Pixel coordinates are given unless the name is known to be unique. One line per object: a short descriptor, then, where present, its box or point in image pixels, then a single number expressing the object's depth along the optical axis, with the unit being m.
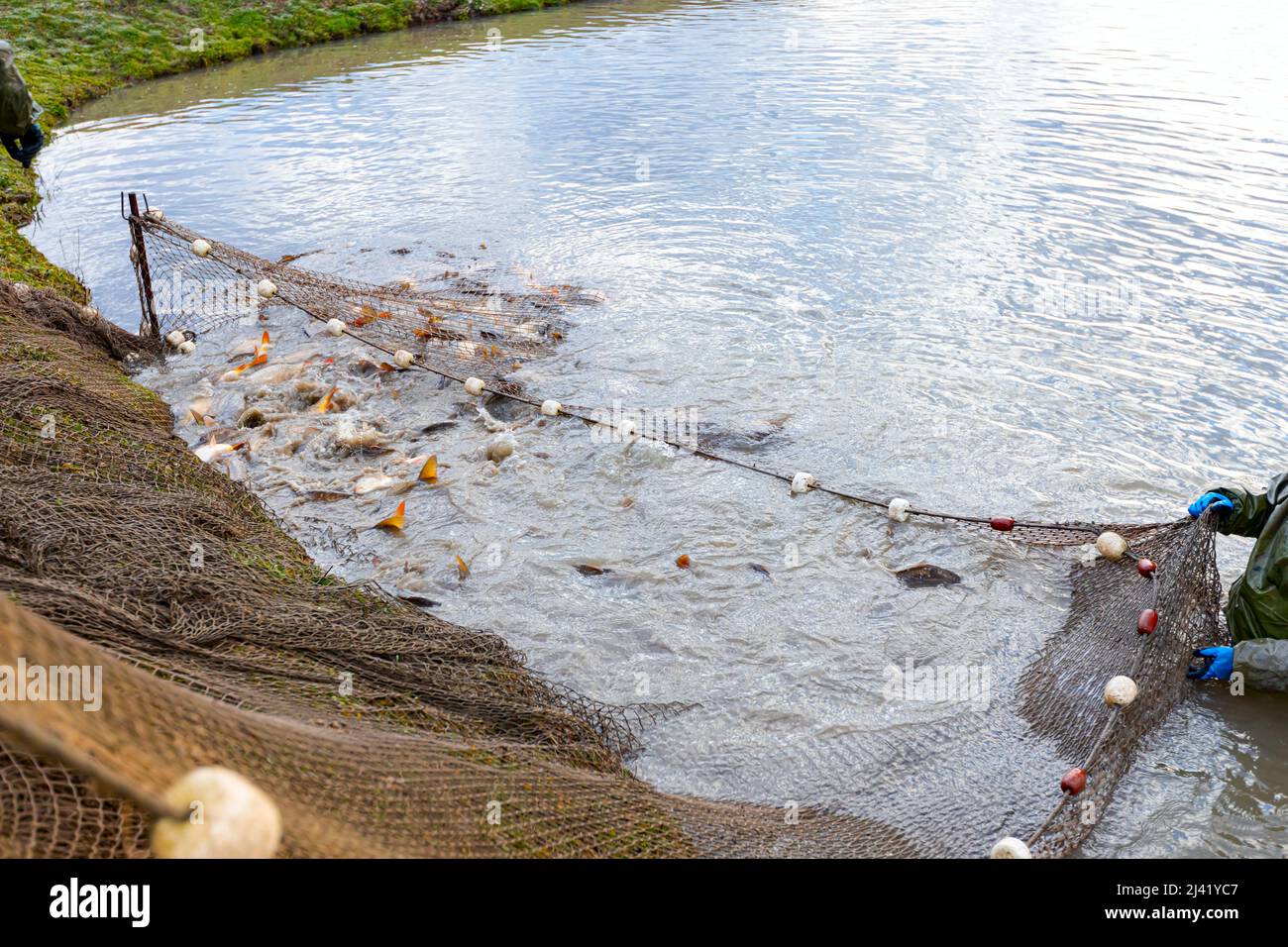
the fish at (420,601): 6.03
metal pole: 8.74
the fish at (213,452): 7.67
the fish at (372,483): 7.32
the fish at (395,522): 6.78
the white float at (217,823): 1.78
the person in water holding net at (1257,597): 4.82
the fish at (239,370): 9.14
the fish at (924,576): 6.09
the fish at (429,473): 7.40
